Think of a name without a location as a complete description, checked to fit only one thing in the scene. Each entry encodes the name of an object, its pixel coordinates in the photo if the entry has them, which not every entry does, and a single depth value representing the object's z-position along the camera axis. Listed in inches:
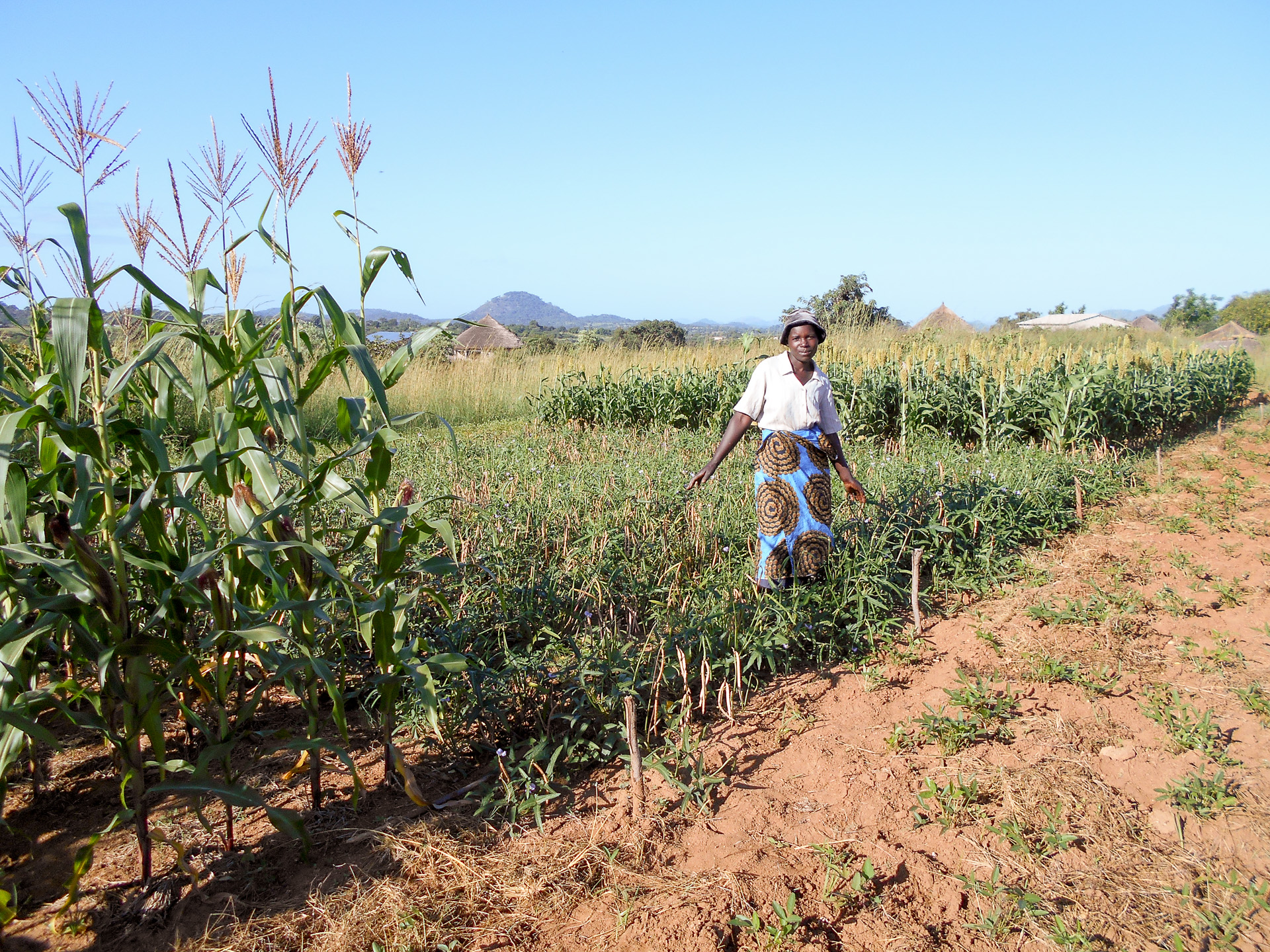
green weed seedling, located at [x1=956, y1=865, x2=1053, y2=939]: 82.7
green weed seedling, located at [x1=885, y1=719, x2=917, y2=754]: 117.6
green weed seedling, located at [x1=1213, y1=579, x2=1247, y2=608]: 161.4
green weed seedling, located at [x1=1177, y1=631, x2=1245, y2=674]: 136.2
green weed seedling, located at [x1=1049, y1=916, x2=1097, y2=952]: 79.5
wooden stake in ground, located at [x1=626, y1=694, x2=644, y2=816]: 100.1
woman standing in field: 152.9
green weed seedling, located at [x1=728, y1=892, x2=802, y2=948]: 80.9
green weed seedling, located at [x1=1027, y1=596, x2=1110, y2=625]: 153.0
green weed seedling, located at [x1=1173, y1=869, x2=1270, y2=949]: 80.9
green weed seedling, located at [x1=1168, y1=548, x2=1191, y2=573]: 181.2
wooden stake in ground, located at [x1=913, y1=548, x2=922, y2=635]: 151.8
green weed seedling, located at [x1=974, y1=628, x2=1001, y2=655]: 147.4
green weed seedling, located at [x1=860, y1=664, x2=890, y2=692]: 135.3
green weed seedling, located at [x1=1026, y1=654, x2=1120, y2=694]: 130.6
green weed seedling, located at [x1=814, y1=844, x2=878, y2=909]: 87.4
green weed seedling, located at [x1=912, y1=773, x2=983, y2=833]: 101.1
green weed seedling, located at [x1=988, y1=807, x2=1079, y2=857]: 93.8
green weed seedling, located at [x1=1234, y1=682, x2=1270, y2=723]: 120.8
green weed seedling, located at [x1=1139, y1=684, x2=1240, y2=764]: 112.3
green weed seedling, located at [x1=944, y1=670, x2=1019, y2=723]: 122.7
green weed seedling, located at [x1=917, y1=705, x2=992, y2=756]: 116.3
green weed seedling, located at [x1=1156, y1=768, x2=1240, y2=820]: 98.9
